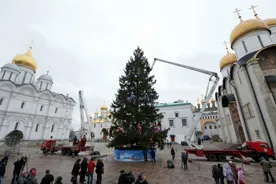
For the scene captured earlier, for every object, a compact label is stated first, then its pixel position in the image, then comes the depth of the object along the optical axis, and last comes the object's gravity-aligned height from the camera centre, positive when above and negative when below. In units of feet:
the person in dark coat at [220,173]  21.72 -5.63
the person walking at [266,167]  24.20 -5.28
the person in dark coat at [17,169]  24.50 -5.08
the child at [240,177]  19.74 -5.76
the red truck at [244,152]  40.11 -4.37
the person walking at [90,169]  23.60 -5.18
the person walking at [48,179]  17.31 -4.96
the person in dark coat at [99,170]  23.73 -5.40
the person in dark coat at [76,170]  24.16 -5.32
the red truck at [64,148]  58.80 -3.60
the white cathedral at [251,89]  46.99 +20.18
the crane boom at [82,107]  72.09 +17.60
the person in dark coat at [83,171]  24.81 -5.68
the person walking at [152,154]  43.50 -4.86
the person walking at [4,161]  23.05 -3.47
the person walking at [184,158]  33.83 -4.83
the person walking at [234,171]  21.59 -5.25
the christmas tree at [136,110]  43.83 +10.05
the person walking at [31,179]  16.97 -4.84
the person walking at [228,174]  20.19 -5.39
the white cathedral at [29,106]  87.81 +25.52
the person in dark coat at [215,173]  21.69 -5.56
